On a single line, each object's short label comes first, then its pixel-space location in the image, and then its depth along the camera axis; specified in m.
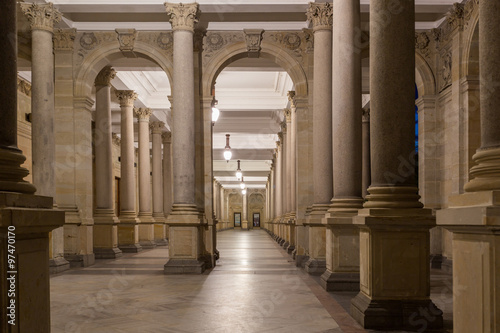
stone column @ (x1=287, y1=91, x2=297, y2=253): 19.46
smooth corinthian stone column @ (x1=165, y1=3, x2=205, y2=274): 12.95
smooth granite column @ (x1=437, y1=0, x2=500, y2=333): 3.56
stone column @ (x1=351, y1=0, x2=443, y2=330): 6.37
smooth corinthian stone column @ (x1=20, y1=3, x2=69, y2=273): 12.98
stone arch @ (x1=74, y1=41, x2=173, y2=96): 15.29
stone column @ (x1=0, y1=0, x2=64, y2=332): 3.43
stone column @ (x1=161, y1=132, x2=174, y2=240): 28.19
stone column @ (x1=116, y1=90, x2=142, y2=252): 20.69
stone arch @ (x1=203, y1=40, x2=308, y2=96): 15.16
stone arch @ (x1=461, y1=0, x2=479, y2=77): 12.64
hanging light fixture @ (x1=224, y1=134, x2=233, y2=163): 25.31
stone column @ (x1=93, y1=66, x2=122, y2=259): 17.64
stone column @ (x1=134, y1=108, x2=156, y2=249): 23.23
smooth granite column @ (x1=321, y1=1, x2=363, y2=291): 9.50
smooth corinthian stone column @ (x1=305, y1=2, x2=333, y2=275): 12.12
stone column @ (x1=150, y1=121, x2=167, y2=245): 26.11
